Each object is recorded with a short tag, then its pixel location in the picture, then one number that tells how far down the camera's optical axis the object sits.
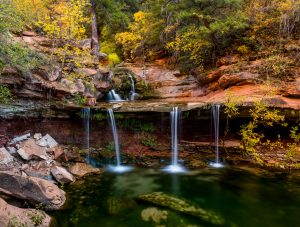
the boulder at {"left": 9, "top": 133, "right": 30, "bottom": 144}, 12.90
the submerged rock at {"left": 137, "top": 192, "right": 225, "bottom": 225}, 8.67
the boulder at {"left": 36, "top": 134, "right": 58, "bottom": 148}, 13.08
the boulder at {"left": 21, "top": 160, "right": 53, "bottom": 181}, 11.23
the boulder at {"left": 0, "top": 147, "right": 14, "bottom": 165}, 10.98
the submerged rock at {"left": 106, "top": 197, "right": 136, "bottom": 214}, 9.29
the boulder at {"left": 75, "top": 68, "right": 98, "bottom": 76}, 15.87
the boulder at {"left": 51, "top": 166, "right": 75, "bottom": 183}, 11.27
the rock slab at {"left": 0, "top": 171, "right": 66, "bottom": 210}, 8.79
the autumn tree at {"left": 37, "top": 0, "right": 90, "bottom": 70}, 14.62
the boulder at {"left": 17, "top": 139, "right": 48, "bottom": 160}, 11.84
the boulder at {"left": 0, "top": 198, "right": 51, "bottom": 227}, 7.03
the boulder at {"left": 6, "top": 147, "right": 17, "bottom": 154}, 11.93
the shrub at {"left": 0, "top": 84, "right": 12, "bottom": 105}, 10.72
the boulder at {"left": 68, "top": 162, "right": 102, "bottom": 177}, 12.34
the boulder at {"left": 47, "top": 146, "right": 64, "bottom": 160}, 12.84
